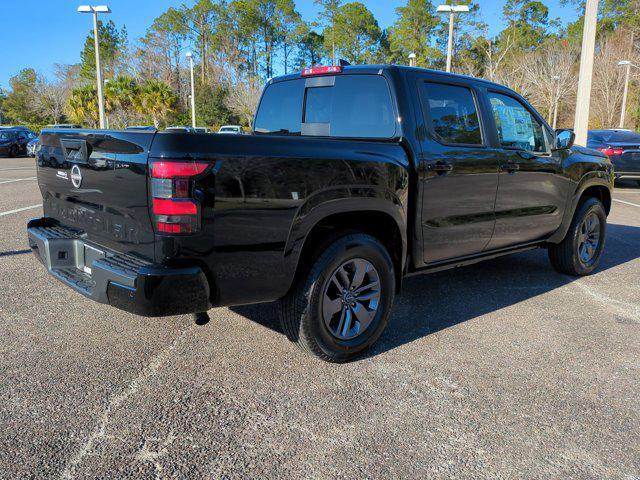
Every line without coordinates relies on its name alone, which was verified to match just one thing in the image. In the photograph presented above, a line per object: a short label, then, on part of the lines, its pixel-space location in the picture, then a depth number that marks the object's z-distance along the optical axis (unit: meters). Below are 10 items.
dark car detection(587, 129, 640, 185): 13.47
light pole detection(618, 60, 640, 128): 33.59
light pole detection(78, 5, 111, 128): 23.55
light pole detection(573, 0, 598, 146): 12.03
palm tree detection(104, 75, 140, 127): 40.09
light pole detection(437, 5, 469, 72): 18.50
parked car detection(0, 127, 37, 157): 25.30
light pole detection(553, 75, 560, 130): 40.12
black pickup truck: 2.70
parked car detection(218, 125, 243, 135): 22.14
